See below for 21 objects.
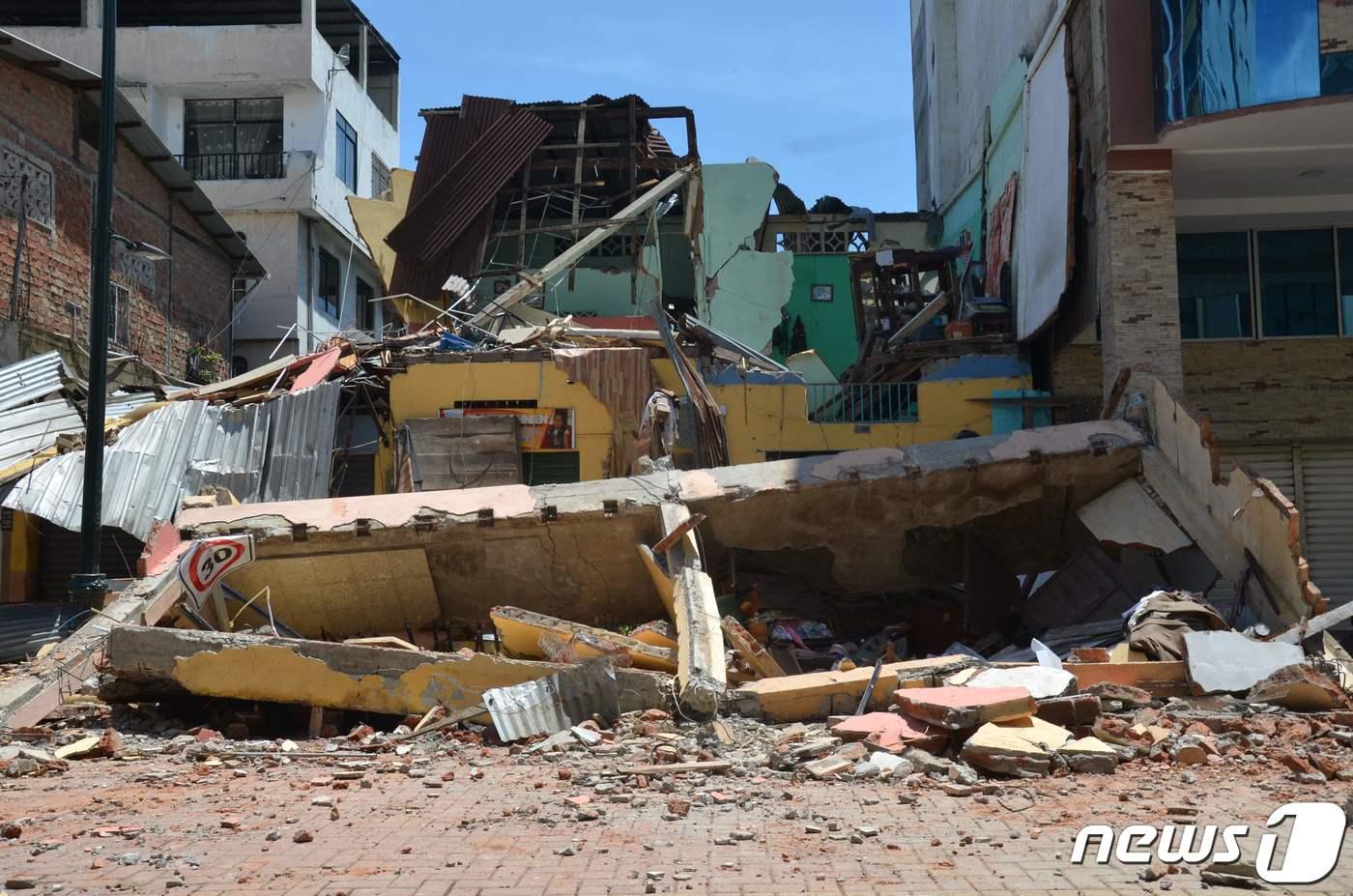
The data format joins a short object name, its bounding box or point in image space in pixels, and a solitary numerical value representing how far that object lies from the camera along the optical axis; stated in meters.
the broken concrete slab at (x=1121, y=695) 9.16
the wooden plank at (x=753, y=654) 10.45
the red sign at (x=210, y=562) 10.66
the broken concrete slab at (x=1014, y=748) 7.09
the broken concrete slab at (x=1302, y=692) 9.12
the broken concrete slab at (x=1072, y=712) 8.11
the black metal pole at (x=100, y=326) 10.97
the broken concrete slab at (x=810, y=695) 9.05
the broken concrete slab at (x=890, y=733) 7.75
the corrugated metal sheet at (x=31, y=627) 11.51
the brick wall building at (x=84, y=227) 17.33
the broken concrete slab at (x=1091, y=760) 7.16
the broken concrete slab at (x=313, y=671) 9.29
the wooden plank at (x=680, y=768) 7.26
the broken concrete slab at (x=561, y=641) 10.07
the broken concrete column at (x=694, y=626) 8.90
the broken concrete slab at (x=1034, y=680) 8.67
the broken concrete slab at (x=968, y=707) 7.55
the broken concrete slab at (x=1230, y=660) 9.60
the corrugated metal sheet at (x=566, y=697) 8.84
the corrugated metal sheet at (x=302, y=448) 17.23
